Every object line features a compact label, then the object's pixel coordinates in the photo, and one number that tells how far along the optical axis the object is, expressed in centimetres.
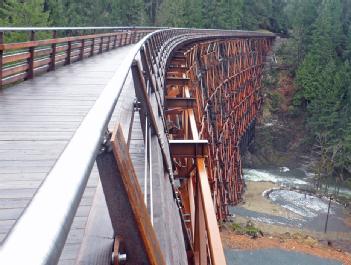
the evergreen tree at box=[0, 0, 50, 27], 3130
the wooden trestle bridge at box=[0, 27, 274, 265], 92
